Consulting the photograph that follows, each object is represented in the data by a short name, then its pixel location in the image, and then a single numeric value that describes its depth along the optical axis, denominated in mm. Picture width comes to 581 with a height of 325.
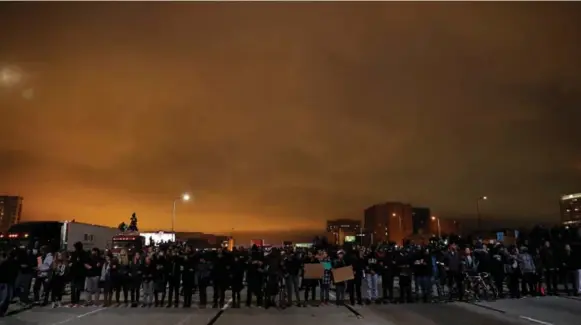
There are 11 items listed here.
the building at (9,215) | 145300
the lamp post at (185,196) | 49438
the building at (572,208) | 153388
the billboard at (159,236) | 50759
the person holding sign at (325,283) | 18688
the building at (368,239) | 96200
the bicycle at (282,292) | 17614
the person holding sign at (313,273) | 18766
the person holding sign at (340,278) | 17719
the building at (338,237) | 109712
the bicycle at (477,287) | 19234
